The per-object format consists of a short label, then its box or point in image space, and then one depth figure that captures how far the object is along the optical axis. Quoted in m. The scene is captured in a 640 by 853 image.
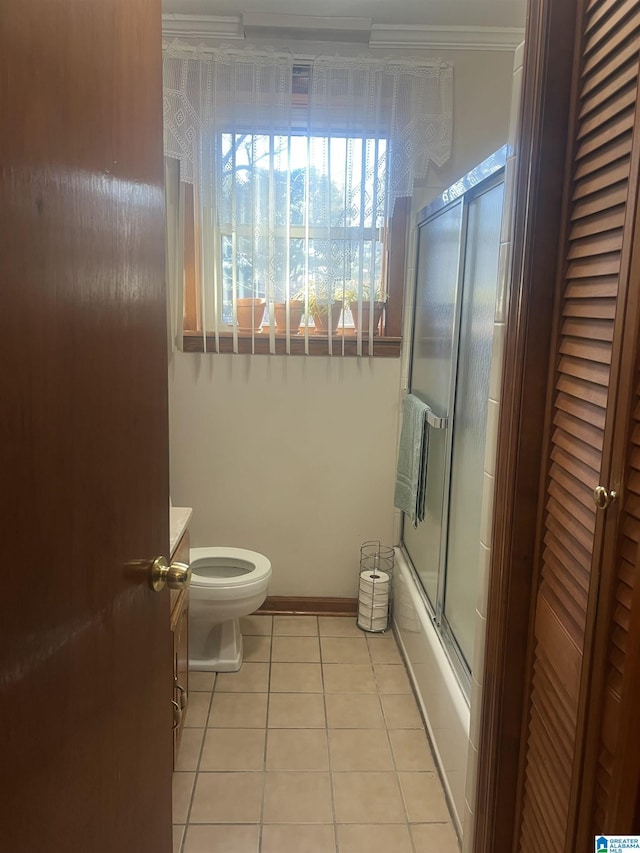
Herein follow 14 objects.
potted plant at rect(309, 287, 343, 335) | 2.76
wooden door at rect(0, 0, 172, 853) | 0.63
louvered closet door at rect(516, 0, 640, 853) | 1.01
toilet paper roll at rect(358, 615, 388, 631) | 2.92
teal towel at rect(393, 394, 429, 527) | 2.45
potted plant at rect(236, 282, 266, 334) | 2.76
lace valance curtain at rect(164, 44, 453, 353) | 2.58
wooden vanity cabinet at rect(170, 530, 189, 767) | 1.86
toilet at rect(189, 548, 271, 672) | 2.42
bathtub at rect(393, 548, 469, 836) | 1.80
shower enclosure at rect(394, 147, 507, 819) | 1.87
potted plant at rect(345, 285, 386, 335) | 2.78
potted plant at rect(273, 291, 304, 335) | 2.77
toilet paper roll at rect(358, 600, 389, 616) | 2.91
